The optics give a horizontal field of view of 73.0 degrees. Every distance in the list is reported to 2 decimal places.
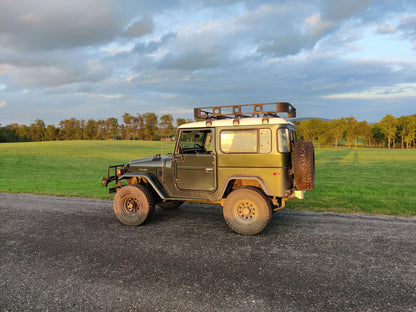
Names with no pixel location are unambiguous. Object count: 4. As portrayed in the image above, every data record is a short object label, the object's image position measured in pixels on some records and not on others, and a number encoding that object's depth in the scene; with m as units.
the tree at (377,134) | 105.12
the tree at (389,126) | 94.81
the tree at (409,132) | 92.44
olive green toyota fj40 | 6.00
